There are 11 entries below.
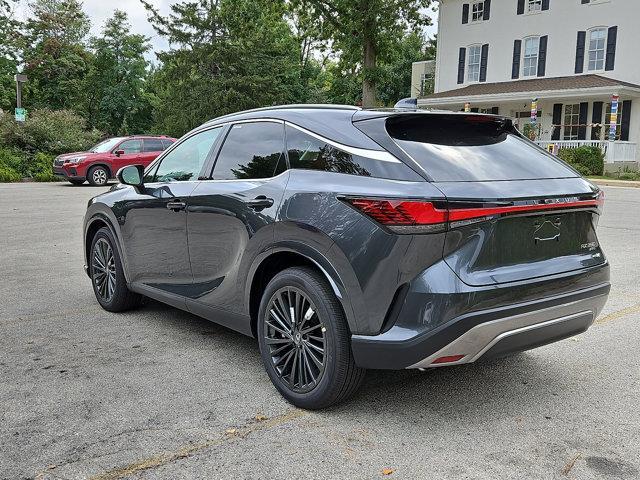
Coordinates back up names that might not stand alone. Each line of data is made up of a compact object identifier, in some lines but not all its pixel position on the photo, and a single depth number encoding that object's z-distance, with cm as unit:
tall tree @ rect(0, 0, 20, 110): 4194
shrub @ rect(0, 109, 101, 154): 2391
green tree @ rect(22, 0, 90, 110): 4406
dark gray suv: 304
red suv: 2033
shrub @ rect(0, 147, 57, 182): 2241
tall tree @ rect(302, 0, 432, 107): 3269
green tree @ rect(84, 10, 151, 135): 4497
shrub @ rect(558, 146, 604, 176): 2695
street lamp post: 2419
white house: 2845
